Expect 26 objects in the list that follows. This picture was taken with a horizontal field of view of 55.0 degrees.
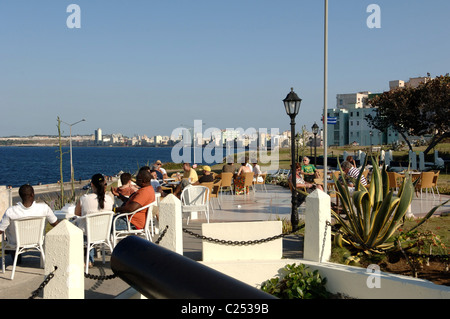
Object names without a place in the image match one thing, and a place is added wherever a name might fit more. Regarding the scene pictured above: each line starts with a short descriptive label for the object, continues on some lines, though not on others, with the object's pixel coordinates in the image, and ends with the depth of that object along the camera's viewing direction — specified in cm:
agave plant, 676
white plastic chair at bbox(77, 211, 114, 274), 648
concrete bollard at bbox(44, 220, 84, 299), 396
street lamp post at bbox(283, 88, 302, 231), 1081
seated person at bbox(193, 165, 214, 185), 1307
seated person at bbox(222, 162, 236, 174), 1748
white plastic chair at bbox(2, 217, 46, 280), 637
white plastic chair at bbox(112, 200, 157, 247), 714
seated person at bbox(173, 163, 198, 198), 1260
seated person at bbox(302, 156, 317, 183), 1503
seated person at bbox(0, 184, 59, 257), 658
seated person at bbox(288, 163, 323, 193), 1276
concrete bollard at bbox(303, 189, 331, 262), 631
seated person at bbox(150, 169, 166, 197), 1181
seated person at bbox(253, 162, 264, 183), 1816
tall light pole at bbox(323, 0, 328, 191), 1050
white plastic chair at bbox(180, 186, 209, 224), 1060
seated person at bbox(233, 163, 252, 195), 1659
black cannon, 293
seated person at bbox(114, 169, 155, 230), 740
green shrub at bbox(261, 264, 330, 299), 593
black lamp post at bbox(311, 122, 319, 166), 3032
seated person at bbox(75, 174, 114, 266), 717
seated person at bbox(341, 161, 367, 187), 1184
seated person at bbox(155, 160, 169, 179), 1599
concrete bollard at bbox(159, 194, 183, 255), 584
